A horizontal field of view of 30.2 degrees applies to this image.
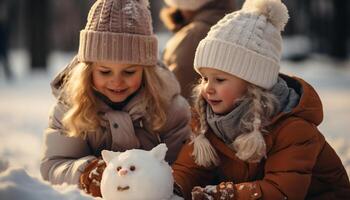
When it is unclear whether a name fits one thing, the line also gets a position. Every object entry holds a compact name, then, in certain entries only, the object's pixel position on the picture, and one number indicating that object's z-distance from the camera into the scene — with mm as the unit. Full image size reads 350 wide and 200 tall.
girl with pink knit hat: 3918
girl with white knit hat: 3266
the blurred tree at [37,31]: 18906
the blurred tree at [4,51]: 16462
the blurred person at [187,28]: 5117
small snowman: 3207
